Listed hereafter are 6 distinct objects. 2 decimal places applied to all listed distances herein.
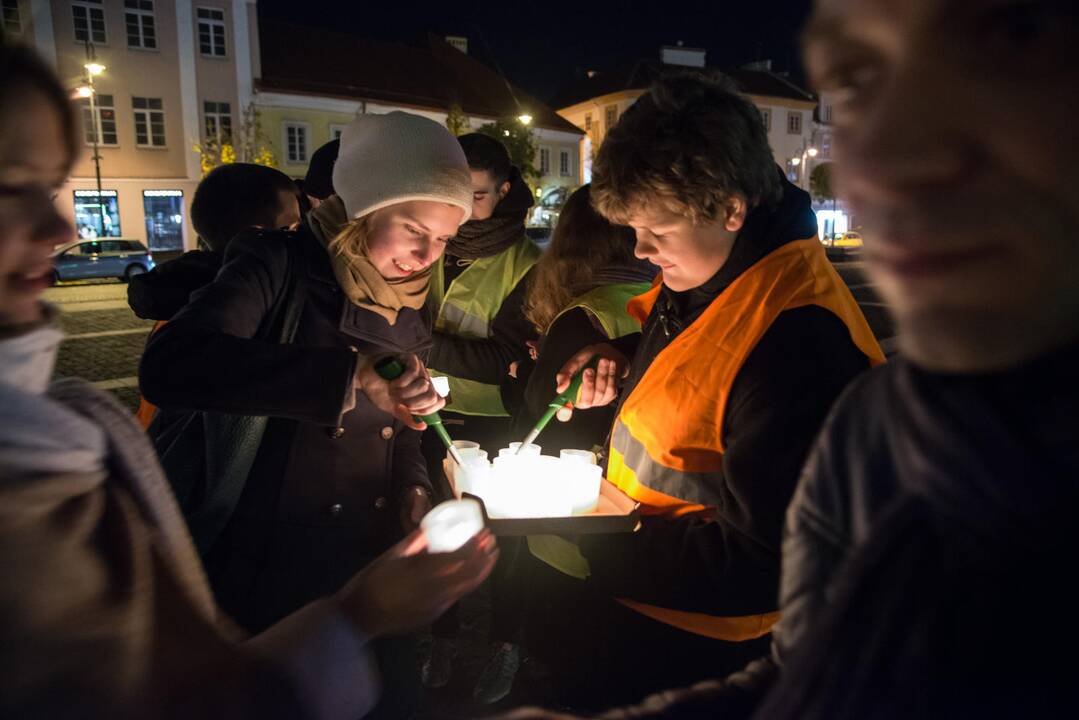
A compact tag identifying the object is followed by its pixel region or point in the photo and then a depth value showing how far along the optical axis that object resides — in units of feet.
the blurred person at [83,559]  2.92
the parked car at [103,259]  69.77
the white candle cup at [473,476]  6.98
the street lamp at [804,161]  169.68
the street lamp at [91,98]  72.54
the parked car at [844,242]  126.00
